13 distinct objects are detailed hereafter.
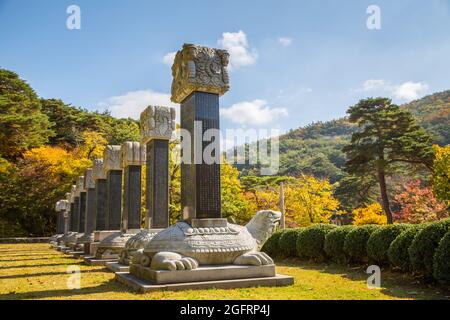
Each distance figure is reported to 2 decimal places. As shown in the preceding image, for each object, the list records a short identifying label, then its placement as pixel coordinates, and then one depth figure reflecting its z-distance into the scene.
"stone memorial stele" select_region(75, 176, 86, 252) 17.92
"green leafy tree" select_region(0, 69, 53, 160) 29.12
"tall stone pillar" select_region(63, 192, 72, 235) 22.92
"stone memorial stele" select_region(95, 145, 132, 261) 12.59
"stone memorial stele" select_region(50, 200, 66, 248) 21.82
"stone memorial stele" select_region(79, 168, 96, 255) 14.84
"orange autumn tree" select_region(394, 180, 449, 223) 23.06
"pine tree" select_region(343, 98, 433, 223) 22.45
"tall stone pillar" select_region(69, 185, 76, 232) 20.96
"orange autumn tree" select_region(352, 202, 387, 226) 25.45
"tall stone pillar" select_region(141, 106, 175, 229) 9.66
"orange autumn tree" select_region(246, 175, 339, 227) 23.97
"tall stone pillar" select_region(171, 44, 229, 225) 6.83
